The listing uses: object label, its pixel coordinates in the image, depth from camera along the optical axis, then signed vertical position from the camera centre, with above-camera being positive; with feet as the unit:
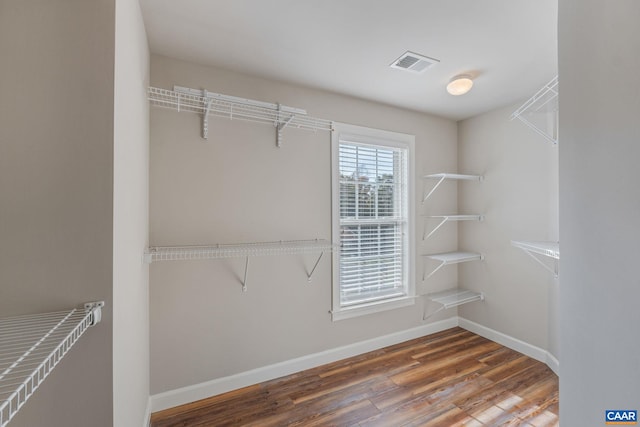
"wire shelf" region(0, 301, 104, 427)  2.06 -1.04
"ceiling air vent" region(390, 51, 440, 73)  6.23 +3.60
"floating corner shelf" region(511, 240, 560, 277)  4.88 -0.69
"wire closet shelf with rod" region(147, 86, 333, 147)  5.94 +2.56
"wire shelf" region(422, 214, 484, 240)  9.63 -0.15
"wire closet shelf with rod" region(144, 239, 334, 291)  5.70 -0.81
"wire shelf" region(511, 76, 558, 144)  6.93 +2.77
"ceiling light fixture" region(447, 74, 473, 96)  7.05 +3.39
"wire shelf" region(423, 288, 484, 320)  9.48 -2.96
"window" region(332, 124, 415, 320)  8.40 -0.18
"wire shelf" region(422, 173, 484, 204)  9.44 +1.32
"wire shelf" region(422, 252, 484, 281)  9.33 -1.49
